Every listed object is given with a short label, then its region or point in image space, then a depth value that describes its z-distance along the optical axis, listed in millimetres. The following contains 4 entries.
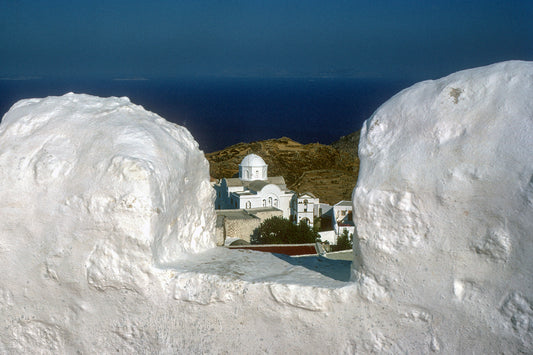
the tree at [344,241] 31258
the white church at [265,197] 39594
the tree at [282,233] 32156
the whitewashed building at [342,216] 36500
